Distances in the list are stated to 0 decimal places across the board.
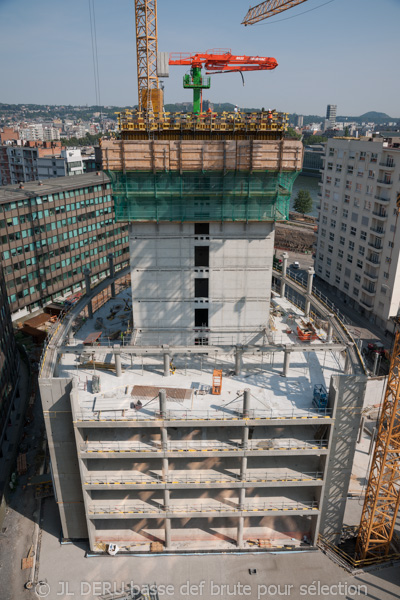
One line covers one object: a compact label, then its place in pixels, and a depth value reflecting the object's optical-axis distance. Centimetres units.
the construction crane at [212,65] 4122
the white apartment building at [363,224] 6397
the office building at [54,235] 6672
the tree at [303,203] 13450
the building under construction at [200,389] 3016
